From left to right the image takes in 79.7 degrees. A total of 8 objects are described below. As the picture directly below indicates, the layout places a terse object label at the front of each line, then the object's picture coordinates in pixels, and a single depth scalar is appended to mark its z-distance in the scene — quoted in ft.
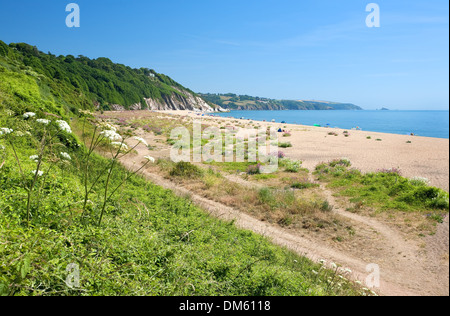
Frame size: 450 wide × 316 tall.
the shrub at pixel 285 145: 101.34
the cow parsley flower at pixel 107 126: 14.66
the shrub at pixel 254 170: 62.43
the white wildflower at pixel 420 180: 47.33
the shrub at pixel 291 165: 64.59
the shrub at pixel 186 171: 51.62
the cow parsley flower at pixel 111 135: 13.41
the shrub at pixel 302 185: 51.89
